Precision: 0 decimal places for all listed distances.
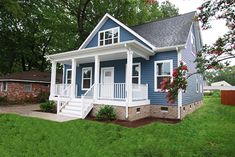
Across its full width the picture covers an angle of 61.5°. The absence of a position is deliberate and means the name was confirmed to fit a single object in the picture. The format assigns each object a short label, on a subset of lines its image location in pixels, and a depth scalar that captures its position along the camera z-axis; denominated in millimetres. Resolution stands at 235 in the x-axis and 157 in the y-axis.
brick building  21141
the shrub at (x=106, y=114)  10484
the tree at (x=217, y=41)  5797
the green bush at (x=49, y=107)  13604
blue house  11078
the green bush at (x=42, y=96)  22298
